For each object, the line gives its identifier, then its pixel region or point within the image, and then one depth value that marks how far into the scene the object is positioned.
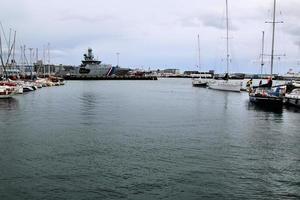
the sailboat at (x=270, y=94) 63.25
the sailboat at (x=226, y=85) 106.90
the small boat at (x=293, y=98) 62.51
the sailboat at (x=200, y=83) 147.05
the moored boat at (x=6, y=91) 71.38
